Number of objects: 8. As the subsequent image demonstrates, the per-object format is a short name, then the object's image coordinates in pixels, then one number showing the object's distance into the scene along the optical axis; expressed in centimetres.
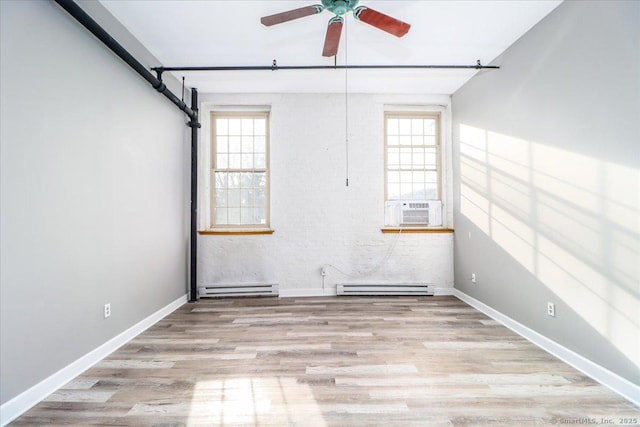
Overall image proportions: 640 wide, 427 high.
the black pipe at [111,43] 197
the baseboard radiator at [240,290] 403
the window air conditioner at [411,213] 422
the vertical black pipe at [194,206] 393
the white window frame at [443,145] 425
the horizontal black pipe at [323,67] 326
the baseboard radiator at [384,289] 409
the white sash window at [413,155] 438
